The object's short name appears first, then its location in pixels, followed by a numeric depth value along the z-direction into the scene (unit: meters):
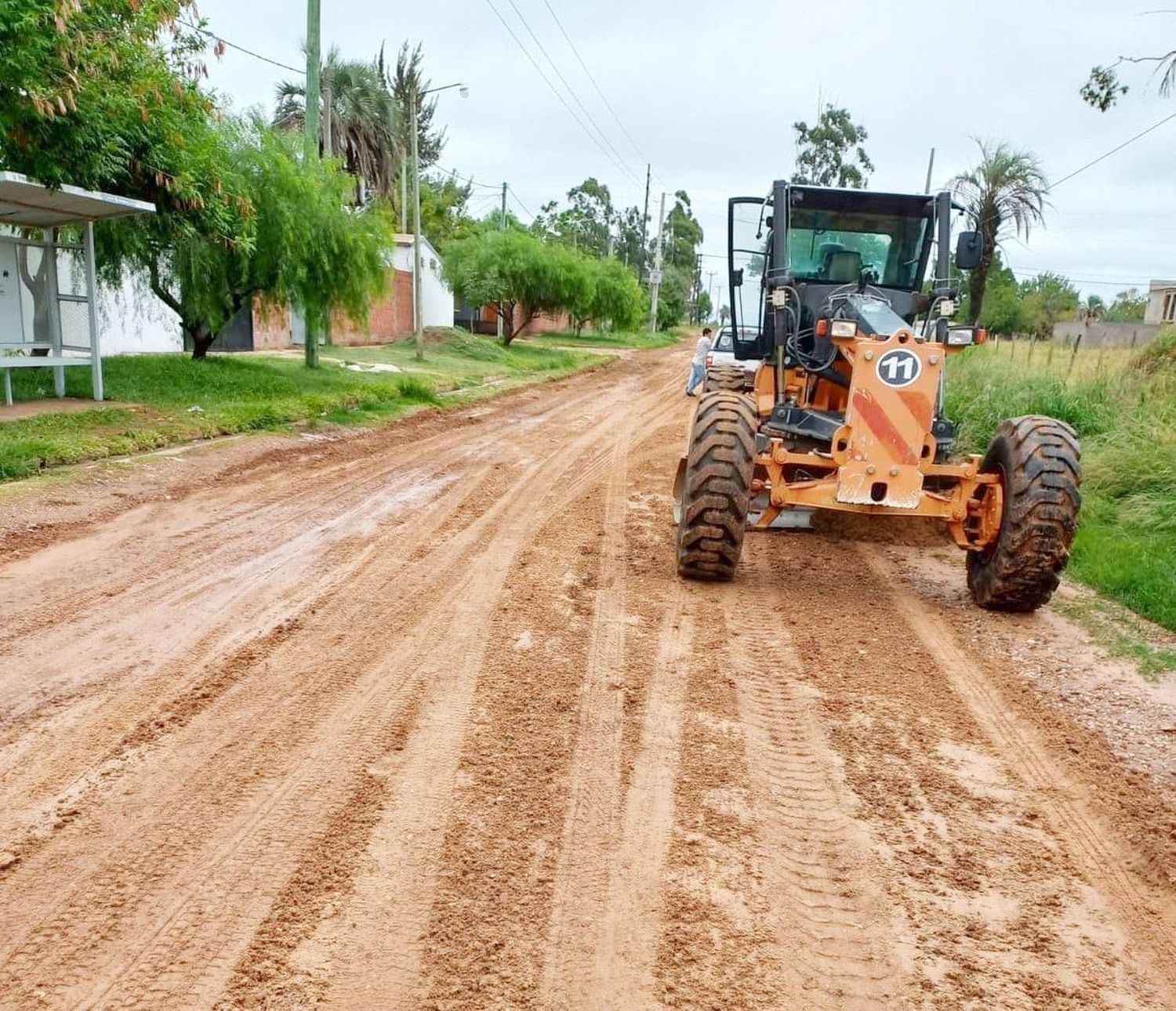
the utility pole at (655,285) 55.42
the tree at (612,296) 43.84
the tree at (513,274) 34.31
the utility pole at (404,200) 39.44
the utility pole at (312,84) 17.58
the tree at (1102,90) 11.26
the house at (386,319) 23.88
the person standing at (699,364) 16.50
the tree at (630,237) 90.97
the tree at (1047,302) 55.66
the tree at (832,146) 50.03
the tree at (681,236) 90.00
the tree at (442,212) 52.78
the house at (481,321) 46.61
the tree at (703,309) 127.31
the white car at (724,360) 11.33
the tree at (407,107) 43.97
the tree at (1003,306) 54.31
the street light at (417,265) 22.75
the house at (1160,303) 41.88
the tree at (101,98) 9.27
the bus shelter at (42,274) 11.22
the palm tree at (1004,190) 26.67
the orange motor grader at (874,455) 6.08
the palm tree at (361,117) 41.16
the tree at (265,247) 14.88
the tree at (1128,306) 65.94
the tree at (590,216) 83.31
